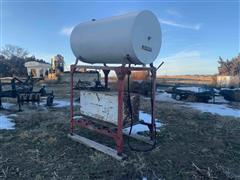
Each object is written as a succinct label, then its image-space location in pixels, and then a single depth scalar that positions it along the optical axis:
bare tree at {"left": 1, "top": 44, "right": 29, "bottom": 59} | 36.62
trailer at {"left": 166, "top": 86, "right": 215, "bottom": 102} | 9.73
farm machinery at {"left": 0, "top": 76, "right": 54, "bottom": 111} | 6.77
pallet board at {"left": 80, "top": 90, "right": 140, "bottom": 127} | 3.60
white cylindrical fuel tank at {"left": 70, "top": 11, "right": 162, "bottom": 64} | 3.17
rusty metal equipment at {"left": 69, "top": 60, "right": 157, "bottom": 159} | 3.18
